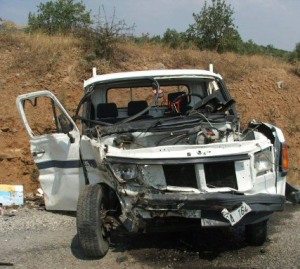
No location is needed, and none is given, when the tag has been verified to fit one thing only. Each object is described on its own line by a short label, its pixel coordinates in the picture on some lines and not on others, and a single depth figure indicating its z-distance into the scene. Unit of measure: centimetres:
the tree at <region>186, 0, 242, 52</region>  2045
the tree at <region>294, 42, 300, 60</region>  2178
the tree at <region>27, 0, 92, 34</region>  1855
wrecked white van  481
